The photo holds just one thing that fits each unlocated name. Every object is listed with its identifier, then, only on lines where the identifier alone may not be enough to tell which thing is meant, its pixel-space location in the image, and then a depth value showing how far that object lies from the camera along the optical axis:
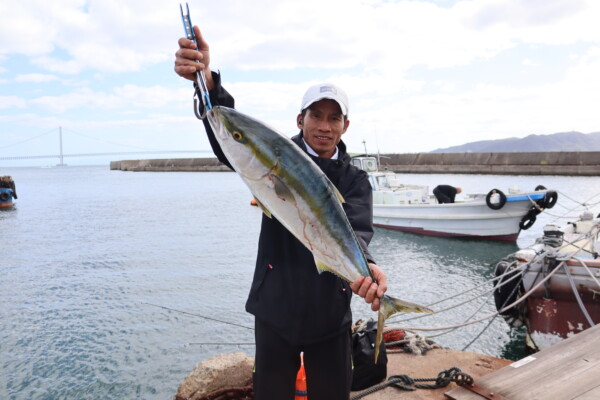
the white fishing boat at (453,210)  17.34
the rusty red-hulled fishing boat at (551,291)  6.43
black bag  4.29
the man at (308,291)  2.35
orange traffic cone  3.37
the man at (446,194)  19.52
